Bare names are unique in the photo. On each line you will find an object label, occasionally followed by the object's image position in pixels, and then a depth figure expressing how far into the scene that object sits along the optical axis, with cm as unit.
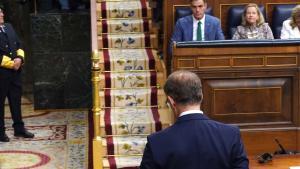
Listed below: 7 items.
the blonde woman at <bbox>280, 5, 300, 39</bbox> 1046
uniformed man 1235
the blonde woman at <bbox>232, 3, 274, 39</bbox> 1058
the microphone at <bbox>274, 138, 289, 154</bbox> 861
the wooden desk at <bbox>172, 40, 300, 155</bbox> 931
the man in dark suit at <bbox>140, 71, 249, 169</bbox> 452
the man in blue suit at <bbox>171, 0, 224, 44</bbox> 1071
